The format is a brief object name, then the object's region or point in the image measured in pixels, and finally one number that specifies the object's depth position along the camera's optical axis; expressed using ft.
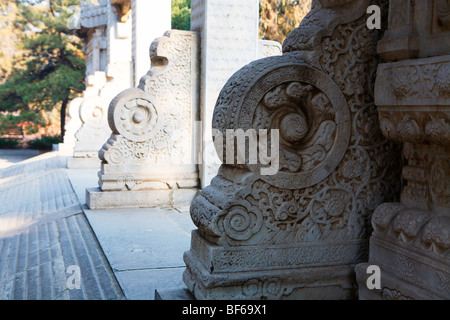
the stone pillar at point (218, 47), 19.57
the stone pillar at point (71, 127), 44.17
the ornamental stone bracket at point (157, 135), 19.31
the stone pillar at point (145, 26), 35.09
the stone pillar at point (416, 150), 7.13
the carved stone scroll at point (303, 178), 8.36
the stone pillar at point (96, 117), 34.19
